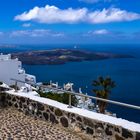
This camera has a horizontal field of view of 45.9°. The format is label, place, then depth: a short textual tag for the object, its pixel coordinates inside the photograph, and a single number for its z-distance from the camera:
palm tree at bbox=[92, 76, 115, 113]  18.38
